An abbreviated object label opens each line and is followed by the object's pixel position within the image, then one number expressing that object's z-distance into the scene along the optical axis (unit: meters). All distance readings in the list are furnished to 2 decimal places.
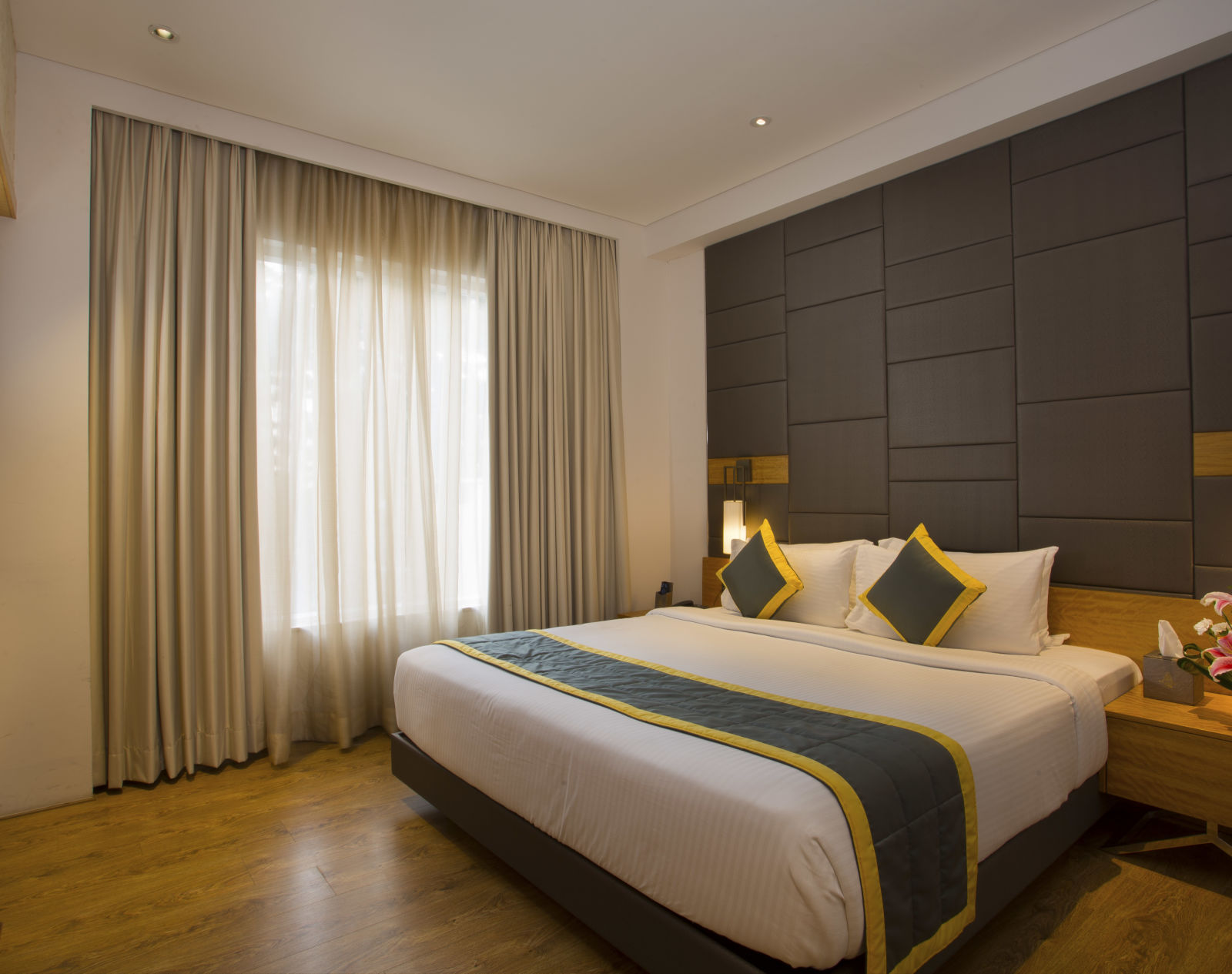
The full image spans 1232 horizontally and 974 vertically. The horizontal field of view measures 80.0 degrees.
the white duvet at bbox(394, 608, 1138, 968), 1.48
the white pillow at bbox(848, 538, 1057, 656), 2.85
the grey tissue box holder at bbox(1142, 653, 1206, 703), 2.49
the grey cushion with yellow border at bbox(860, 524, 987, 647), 2.92
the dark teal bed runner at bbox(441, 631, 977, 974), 1.54
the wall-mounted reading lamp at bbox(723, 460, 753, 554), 4.34
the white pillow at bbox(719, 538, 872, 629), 3.45
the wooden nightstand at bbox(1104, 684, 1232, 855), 2.25
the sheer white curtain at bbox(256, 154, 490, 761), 3.52
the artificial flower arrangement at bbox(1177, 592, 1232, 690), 2.32
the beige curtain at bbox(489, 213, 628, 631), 4.25
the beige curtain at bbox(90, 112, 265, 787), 3.09
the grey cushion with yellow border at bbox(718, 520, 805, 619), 3.57
